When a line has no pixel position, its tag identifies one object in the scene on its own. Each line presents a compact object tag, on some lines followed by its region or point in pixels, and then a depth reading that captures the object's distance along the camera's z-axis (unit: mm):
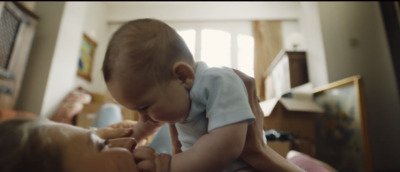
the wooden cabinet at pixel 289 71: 1889
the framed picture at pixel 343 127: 1373
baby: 302
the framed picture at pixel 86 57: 2724
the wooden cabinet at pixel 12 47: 1669
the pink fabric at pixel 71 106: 1802
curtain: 2426
